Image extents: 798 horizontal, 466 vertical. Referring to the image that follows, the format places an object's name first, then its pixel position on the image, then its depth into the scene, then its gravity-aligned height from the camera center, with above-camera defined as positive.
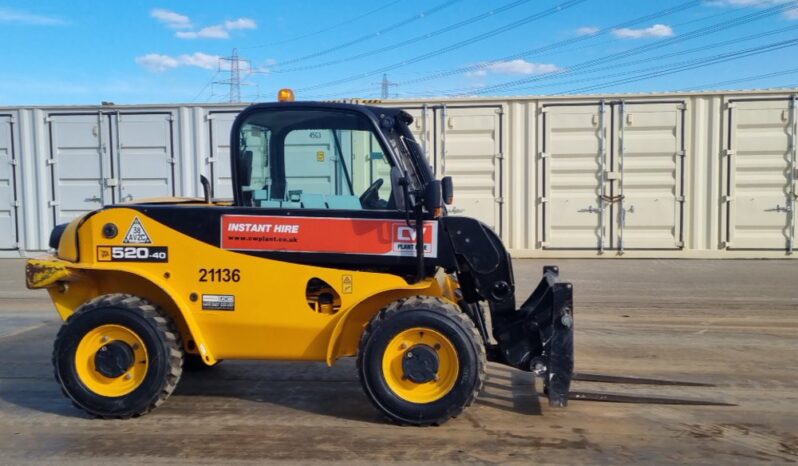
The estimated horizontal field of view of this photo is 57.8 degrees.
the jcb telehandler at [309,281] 4.89 -0.55
